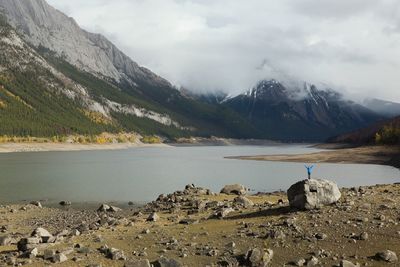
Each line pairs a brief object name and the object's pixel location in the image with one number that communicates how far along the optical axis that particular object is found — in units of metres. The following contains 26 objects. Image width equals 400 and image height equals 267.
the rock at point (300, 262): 24.33
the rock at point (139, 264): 24.41
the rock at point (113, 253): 26.08
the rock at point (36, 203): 58.22
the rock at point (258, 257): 24.68
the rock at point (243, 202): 42.95
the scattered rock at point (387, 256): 24.12
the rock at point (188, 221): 36.06
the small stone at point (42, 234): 29.77
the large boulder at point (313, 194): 33.78
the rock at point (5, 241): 30.90
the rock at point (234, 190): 61.51
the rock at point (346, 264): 23.48
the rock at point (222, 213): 37.22
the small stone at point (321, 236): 27.73
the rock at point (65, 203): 61.75
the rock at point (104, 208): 53.38
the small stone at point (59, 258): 25.42
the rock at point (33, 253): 26.18
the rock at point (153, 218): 39.70
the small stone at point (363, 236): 27.08
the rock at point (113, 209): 53.13
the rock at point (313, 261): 24.15
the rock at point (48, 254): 25.86
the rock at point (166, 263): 24.81
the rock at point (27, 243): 27.73
